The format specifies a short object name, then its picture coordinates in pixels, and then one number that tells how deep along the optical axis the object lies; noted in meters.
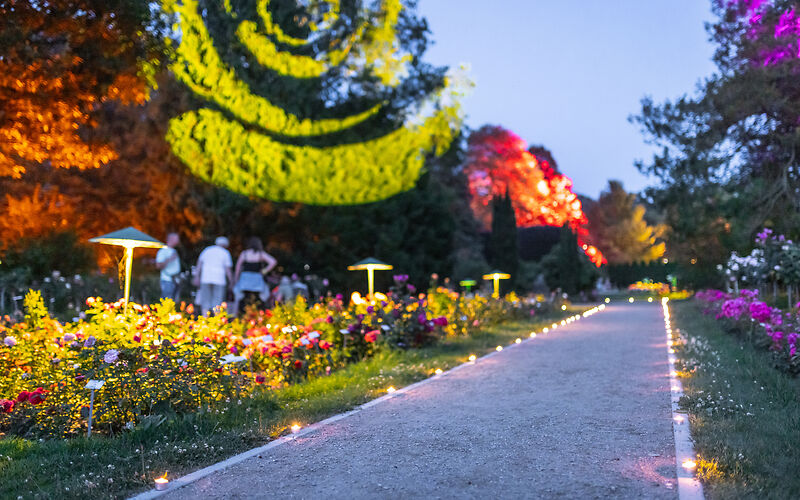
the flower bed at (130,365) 4.86
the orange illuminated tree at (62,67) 8.27
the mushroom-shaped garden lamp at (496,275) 18.77
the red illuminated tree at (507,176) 39.91
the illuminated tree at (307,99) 17.59
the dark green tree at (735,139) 15.64
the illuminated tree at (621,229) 51.06
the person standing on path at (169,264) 10.79
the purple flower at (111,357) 4.72
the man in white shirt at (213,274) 10.39
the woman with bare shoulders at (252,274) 11.81
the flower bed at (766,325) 7.03
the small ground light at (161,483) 3.55
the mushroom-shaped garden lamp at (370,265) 12.32
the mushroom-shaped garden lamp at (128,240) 6.98
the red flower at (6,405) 4.84
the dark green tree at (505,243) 25.44
